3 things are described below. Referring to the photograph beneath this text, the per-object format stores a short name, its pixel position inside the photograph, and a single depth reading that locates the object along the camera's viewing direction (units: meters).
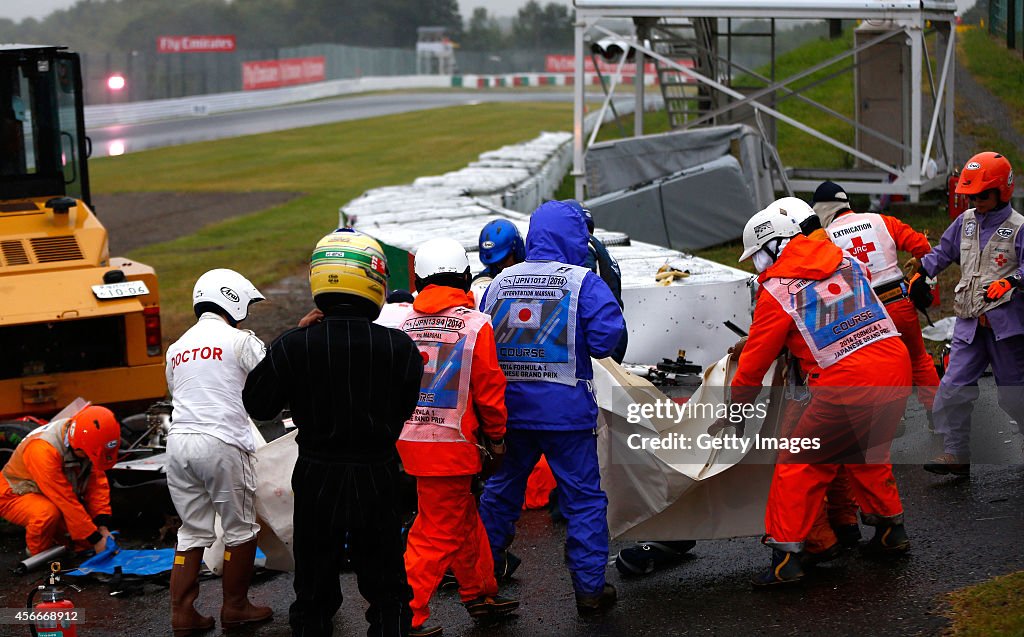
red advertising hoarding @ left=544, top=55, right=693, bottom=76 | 95.88
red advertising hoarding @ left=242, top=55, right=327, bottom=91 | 64.75
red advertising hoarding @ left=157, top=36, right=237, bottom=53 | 75.75
